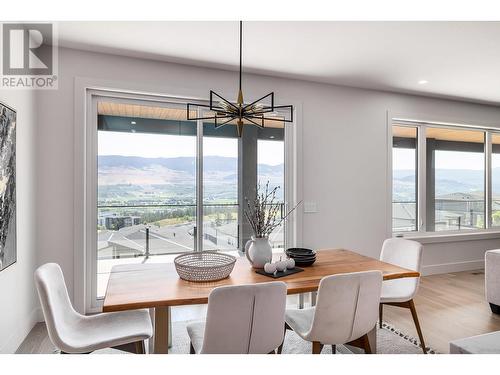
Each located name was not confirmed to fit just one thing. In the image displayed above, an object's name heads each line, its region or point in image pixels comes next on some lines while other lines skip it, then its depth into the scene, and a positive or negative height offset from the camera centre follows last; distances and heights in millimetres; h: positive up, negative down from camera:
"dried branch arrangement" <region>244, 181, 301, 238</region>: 2133 -235
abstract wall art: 2092 +15
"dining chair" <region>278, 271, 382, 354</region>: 1628 -627
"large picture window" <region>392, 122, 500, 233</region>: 4535 +172
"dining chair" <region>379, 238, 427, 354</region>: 2312 -655
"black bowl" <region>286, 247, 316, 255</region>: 2275 -452
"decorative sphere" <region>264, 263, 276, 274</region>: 2002 -492
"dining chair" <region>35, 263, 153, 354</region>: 1568 -770
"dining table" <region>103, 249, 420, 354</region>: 1573 -536
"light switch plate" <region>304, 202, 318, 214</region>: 3762 -209
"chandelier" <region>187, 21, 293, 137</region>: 2025 +504
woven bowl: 1844 -463
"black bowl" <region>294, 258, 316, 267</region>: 2209 -507
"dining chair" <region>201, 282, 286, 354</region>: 1368 -564
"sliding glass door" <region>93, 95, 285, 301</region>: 3186 +83
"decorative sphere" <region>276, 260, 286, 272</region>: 2032 -485
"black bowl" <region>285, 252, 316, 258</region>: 2225 -461
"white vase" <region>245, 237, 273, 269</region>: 2148 -427
